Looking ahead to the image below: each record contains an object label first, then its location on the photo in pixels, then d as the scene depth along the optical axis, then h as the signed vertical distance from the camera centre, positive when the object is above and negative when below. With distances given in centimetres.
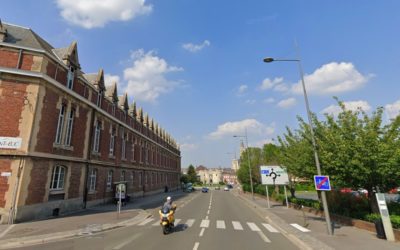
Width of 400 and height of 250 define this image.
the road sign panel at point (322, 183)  1170 -14
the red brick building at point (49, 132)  1474 +433
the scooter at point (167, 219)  1164 -162
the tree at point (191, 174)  11425 +501
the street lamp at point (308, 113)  1160 +352
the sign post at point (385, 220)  1068 -187
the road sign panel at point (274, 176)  2575 +64
